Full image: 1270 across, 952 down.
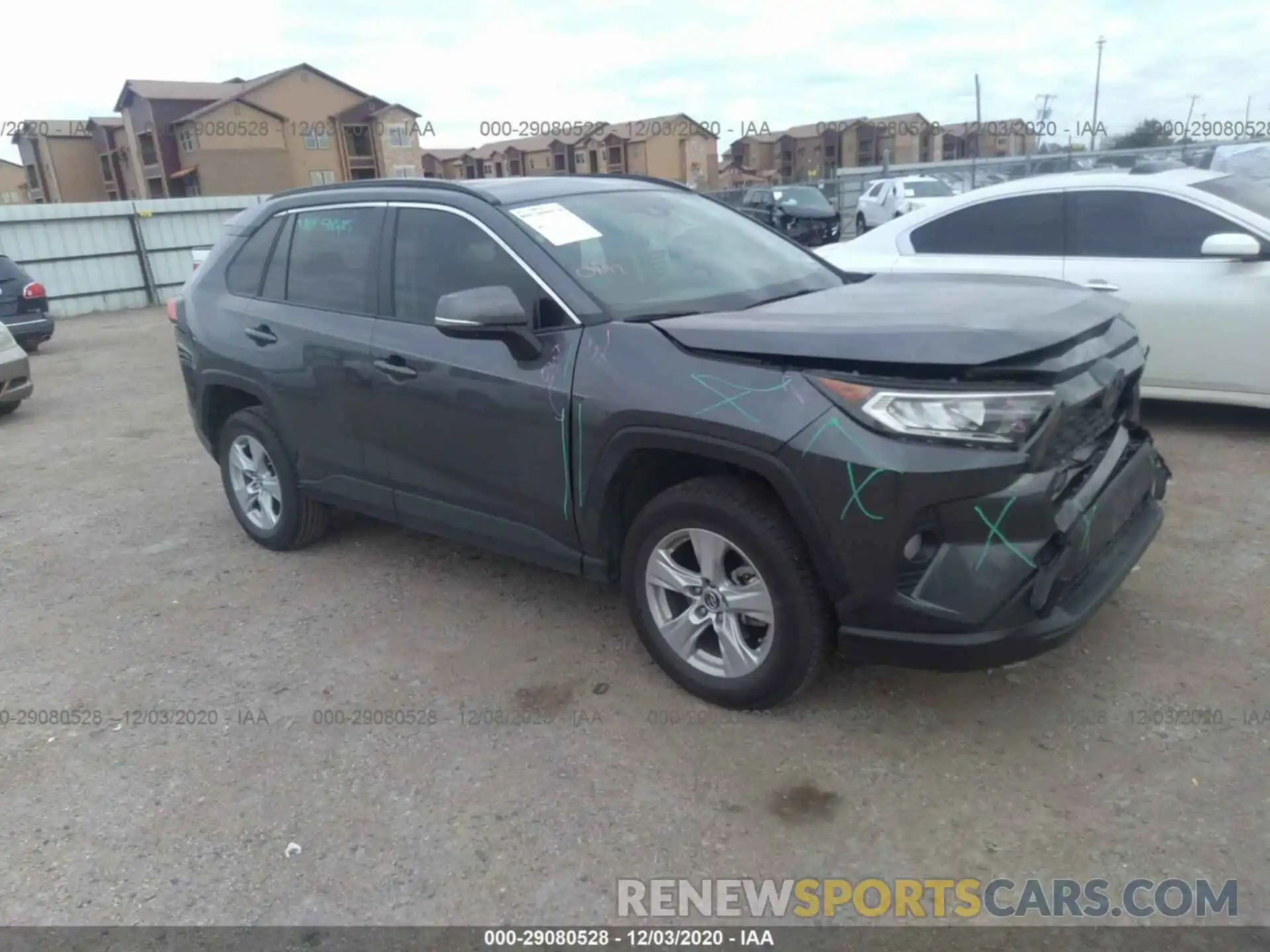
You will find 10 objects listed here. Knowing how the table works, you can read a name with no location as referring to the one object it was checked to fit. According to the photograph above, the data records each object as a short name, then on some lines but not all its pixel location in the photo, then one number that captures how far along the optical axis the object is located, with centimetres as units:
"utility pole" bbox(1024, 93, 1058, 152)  2430
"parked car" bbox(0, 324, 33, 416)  877
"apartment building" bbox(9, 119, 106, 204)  5231
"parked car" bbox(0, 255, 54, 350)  1284
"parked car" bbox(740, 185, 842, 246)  1969
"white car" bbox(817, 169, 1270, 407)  559
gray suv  277
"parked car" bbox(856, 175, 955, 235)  2017
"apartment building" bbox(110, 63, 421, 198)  4375
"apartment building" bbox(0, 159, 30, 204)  5509
